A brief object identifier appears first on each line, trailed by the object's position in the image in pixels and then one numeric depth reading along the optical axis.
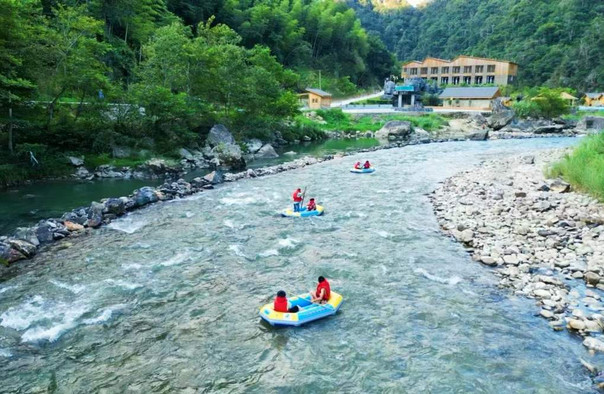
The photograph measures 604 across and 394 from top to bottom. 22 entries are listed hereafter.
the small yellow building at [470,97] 71.06
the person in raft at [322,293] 10.29
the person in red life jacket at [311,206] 18.40
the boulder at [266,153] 36.00
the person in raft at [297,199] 18.12
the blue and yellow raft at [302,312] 9.68
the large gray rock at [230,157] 30.72
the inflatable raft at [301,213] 17.97
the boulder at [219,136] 34.38
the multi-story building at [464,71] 85.50
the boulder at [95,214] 16.83
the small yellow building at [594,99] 70.50
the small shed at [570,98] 68.93
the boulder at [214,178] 24.69
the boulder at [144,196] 20.03
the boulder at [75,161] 26.30
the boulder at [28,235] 14.42
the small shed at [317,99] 65.56
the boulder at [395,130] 52.31
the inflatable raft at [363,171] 28.16
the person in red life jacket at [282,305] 9.84
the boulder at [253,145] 37.17
